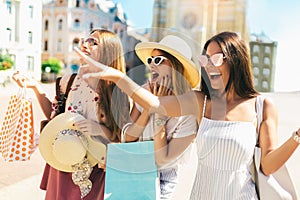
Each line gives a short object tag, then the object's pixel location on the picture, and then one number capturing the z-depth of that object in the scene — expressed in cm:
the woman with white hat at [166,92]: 141
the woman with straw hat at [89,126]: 155
